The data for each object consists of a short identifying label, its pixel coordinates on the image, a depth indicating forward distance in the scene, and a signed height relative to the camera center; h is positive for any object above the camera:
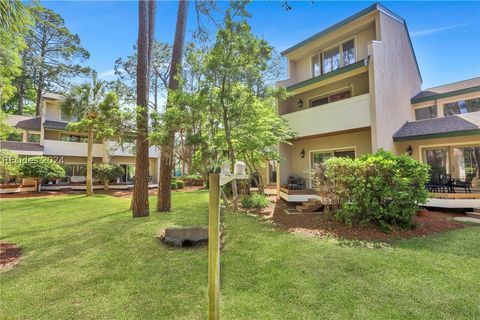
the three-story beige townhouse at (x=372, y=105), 11.16 +3.23
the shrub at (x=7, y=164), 11.34 +0.45
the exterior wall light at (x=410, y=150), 12.32 +0.88
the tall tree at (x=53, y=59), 30.38 +14.17
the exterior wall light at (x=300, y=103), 15.36 +4.04
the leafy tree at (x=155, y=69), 31.19 +12.88
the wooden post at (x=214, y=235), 2.86 -0.74
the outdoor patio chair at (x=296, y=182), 13.37 -0.76
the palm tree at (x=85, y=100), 21.44 +6.07
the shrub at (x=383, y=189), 7.07 -0.57
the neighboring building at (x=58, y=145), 24.65 +2.65
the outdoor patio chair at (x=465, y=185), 10.23 -0.69
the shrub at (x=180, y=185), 25.62 -1.50
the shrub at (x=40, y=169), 20.70 +0.19
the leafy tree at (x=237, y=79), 8.60 +3.49
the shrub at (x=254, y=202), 11.83 -1.54
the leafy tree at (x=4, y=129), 10.38 +1.99
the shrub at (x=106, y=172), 24.09 -0.12
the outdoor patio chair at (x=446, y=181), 10.41 -0.61
